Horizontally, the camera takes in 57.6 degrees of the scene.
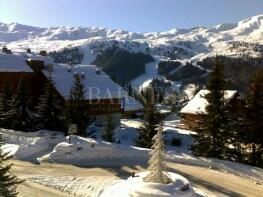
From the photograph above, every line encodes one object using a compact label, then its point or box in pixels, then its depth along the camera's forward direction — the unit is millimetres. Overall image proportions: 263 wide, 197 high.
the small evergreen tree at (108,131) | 24660
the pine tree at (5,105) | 26398
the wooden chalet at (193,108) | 36227
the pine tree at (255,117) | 21202
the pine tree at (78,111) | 24551
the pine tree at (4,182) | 8950
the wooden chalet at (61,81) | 32916
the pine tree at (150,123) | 22360
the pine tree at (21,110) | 26995
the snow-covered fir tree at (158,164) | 10800
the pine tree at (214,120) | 20495
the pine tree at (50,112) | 27068
